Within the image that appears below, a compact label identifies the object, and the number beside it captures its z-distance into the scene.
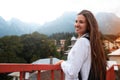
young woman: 1.76
